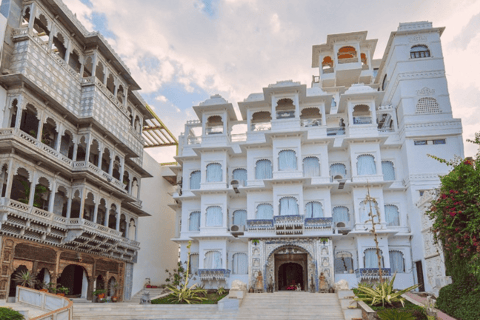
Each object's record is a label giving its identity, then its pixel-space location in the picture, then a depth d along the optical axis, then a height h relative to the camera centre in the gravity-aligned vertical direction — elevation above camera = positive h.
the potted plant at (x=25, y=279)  20.59 +0.10
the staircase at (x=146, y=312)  19.69 -1.39
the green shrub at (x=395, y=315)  15.70 -1.21
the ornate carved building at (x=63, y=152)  21.27 +7.33
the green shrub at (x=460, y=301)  15.59 -0.75
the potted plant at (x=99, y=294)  26.52 -0.76
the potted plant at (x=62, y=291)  22.94 -0.50
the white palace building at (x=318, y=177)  29.62 +7.44
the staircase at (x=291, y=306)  20.00 -1.24
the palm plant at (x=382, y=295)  19.47 -0.63
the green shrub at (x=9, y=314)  14.33 -1.08
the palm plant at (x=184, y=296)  23.55 -0.82
